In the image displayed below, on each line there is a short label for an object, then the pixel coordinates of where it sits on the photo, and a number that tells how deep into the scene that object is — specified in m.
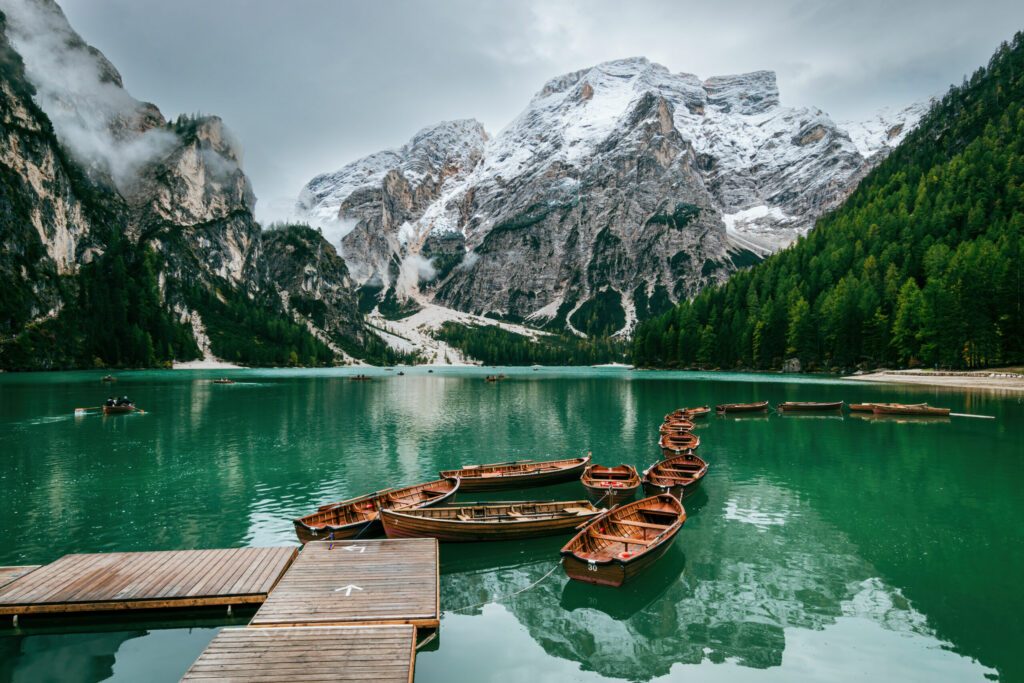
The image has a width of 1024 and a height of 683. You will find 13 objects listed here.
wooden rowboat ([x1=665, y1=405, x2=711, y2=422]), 65.28
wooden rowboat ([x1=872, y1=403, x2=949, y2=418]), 67.19
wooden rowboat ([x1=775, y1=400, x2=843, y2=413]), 75.00
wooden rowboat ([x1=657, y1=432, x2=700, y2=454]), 43.22
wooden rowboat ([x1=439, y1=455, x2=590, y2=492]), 34.59
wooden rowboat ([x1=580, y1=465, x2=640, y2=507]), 29.83
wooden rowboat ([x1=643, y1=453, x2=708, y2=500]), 31.17
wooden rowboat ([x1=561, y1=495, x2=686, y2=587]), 19.64
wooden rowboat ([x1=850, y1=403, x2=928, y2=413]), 72.82
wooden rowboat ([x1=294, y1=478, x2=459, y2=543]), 23.67
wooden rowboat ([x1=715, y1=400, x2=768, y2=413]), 76.25
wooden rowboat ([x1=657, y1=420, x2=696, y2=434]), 54.93
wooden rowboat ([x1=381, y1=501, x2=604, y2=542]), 24.06
